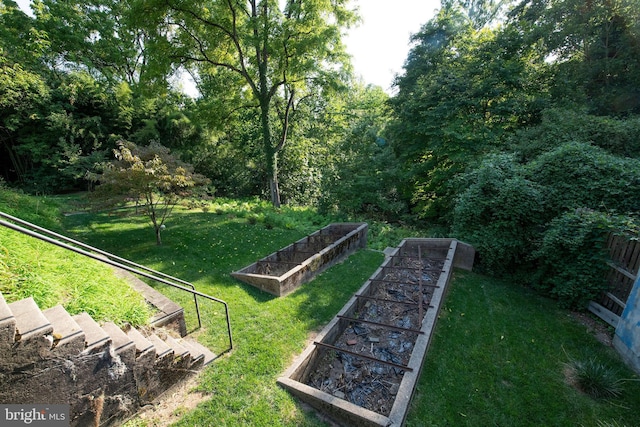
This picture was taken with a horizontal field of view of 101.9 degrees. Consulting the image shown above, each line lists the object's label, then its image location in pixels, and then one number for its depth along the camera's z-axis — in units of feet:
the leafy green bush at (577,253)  14.97
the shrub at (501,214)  19.16
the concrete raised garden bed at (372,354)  9.44
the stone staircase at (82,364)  6.18
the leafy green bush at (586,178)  16.72
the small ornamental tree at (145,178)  18.29
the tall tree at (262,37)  32.86
